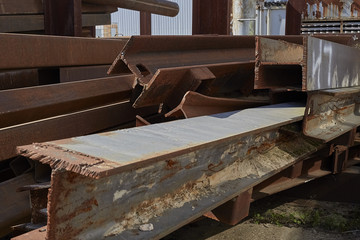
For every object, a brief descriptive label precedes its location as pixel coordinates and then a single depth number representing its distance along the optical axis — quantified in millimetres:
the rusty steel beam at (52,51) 2600
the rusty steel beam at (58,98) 2428
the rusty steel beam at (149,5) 4980
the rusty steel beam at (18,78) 2717
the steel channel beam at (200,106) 2605
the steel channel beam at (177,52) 2834
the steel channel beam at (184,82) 2695
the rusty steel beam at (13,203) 2266
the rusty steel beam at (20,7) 3555
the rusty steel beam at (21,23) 3578
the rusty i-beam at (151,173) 1369
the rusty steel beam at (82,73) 3064
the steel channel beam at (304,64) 2665
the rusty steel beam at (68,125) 2385
